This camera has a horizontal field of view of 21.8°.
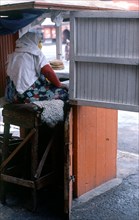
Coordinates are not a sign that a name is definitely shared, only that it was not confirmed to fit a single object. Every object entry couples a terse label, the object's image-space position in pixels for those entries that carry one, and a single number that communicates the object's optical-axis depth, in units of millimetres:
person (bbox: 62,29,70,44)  29236
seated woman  4422
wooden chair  4338
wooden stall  4012
